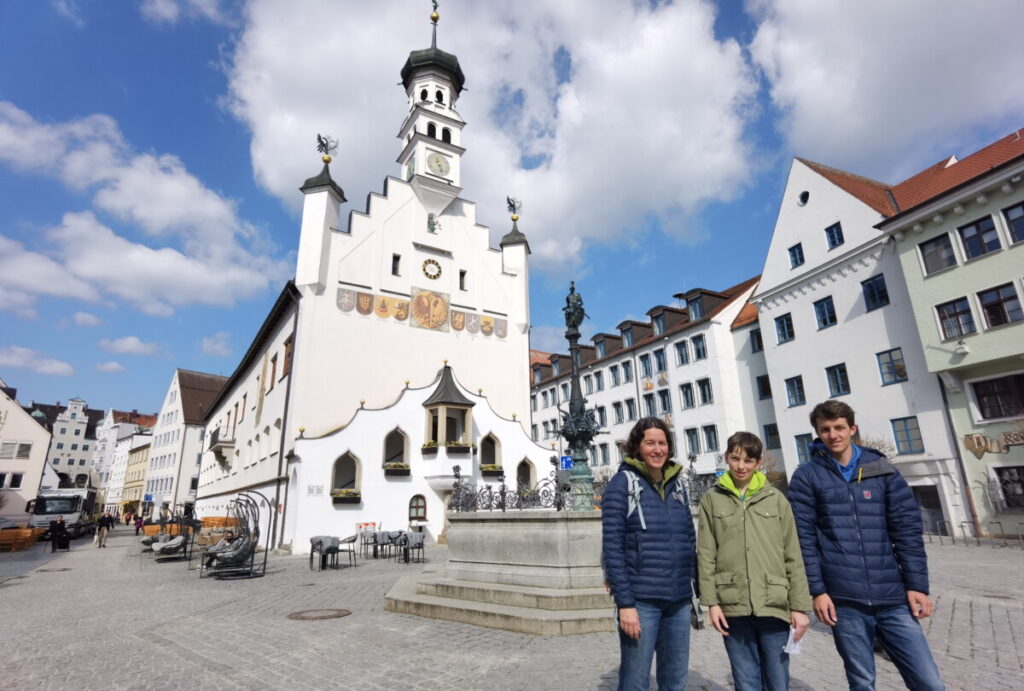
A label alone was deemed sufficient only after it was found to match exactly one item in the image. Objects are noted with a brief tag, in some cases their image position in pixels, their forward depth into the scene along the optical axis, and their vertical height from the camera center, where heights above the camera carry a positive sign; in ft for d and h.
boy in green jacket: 10.80 -1.62
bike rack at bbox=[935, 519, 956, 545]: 66.33 -4.94
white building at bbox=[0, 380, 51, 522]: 142.41 +15.73
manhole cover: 28.63 -5.68
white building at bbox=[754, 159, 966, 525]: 70.44 +23.45
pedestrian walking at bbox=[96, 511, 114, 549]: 95.51 -2.50
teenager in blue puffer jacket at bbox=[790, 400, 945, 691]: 10.85 -1.40
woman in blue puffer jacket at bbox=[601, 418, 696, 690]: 11.24 -1.35
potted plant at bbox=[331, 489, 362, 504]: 75.77 +1.37
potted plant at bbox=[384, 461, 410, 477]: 80.07 +5.12
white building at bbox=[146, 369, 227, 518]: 202.28 +26.98
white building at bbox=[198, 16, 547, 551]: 79.56 +29.21
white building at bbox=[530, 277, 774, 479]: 104.58 +25.12
